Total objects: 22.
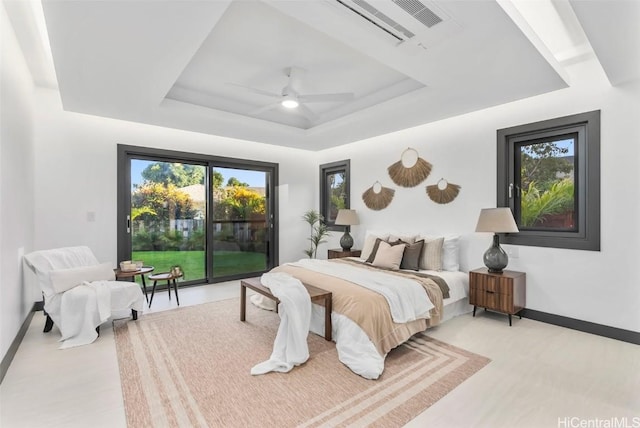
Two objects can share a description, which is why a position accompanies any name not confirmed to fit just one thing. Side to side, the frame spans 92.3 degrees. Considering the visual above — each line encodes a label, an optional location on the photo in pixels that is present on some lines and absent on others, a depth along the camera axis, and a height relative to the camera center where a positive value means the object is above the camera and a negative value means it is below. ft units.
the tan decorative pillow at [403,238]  14.38 -1.26
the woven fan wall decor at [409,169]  15.57 +2.25
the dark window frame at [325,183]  19.80 +2.03
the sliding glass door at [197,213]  15.39 -0.02
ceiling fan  10.98 +4.18
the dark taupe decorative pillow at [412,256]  13.33 -1.91
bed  8.63 -2.64
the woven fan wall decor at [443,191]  14.25 +0.99
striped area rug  6.30 -4.16
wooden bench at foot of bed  9.62 -2.72
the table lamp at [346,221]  18.08 -0.51
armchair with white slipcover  9.78 -2.74
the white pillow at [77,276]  9.84 -2.13
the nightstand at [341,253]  17.99 -2.43
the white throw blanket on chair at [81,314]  9.73 -3.25
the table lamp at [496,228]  11.25 -0.59
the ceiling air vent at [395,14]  6.67 +4.50
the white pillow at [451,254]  13.44 -1.85
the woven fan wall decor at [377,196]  17.35 +0.93
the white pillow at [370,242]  15.79 -1.54
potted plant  21.06 -1.26
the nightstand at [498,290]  11.12 -2.93
